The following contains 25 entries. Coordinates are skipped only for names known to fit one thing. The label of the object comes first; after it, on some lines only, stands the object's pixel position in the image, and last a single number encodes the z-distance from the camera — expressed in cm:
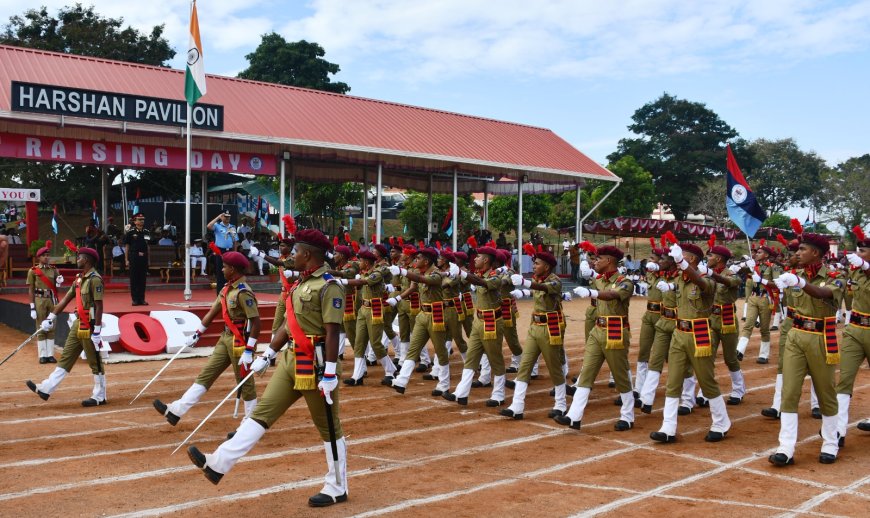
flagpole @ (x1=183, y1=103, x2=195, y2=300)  1788
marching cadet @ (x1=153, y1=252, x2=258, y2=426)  895
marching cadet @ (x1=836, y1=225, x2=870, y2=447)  871
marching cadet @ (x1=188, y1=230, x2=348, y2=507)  638
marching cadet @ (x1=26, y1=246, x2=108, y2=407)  1056
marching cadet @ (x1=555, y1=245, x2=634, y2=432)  947
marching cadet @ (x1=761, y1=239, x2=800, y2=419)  851
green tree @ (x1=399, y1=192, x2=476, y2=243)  5147
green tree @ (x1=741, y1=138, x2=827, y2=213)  7388
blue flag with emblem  1259
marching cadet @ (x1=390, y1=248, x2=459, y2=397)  1159
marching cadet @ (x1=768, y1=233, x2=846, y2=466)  787
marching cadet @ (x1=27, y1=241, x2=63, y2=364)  1514
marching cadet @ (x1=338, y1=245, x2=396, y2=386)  1260
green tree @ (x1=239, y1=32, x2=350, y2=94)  5469
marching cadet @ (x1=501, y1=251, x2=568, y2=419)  998
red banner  1855
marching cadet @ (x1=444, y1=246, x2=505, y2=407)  1079
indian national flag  1806
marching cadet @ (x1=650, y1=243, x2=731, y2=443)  882
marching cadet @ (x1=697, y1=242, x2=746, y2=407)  1081
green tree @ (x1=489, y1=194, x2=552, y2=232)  5325
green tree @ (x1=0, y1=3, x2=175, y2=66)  3719
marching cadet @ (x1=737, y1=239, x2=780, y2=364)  1484
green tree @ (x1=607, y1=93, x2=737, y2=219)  6788
